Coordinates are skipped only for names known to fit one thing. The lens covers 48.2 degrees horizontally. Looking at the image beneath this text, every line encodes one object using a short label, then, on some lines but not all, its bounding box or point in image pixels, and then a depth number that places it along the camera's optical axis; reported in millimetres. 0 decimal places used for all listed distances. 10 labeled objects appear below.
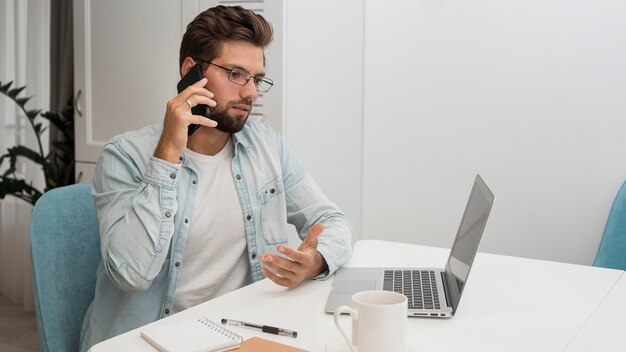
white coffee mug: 1062
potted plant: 3631
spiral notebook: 1125
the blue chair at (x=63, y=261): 1555
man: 1538
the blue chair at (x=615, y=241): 2336
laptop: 1339
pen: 1221
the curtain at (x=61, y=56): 3949
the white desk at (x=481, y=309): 1200
